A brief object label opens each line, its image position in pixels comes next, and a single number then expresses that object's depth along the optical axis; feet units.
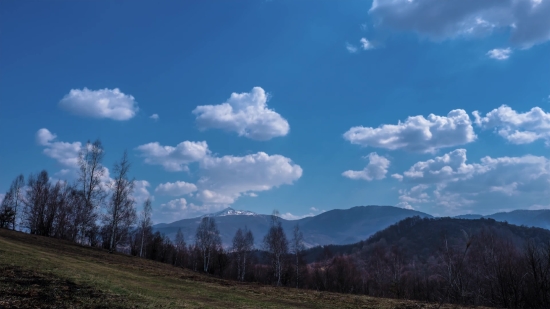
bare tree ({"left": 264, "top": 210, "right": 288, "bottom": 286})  256.73
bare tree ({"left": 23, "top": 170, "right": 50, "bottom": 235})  224.33
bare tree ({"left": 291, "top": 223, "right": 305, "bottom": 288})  268.48
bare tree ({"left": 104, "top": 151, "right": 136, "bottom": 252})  177.99
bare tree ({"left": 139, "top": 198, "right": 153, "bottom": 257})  260.21
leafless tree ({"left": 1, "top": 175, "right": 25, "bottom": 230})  217.07
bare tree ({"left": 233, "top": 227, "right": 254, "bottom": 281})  285.43
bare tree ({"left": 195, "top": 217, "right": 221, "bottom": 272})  278.87
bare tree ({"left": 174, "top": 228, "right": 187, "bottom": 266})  321.11
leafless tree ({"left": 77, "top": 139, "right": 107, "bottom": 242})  183.32
